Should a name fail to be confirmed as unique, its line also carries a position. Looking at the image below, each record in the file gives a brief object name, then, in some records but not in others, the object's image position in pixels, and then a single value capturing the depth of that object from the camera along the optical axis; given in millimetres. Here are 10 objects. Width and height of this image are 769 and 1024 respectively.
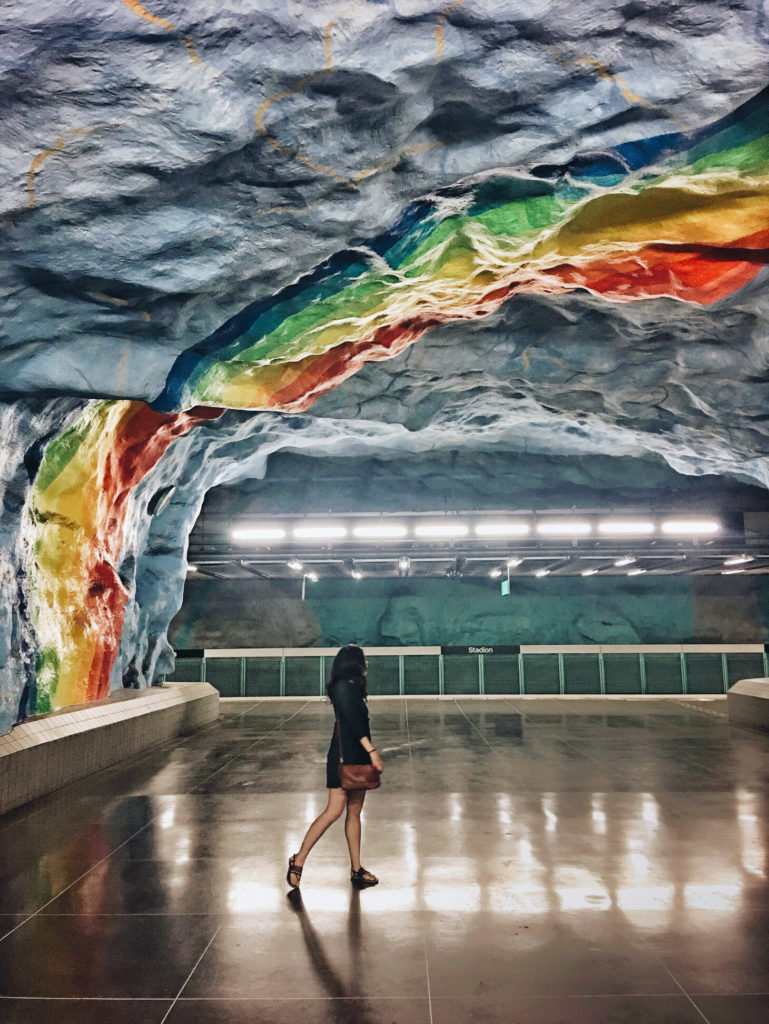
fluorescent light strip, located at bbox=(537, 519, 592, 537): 17094
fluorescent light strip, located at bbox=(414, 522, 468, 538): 17197
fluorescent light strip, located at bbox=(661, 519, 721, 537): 17094
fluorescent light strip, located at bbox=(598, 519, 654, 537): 17047
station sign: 19547
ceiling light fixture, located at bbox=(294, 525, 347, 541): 17016
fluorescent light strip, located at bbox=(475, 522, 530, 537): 17141
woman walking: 4809
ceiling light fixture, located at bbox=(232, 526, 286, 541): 17088
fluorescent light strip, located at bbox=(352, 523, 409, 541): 17094
